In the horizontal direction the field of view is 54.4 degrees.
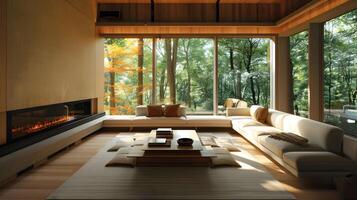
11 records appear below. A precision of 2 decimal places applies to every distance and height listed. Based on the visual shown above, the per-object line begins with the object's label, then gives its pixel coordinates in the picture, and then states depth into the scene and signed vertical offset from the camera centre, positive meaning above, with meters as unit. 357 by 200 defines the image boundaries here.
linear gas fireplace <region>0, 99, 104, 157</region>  4.56 -0.36
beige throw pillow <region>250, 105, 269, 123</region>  7.59 -0.30
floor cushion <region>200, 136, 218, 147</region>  6.31 -0.78
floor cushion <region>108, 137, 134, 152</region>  6.12 -0.81
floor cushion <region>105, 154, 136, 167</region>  4.73 -0.84
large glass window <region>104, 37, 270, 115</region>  9.73 +0.80
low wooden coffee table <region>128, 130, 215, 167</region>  4.70 -0.76
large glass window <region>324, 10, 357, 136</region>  5.98 +0.52
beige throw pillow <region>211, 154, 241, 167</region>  4.74 -0.85
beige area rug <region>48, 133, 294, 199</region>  3.55 -0.94
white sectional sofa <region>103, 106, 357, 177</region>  3.95 -0.63
